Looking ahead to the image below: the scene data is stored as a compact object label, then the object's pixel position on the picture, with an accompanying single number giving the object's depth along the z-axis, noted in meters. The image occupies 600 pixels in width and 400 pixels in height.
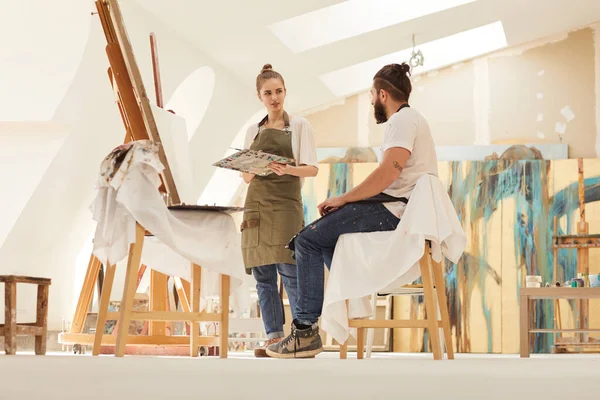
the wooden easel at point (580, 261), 7.54
